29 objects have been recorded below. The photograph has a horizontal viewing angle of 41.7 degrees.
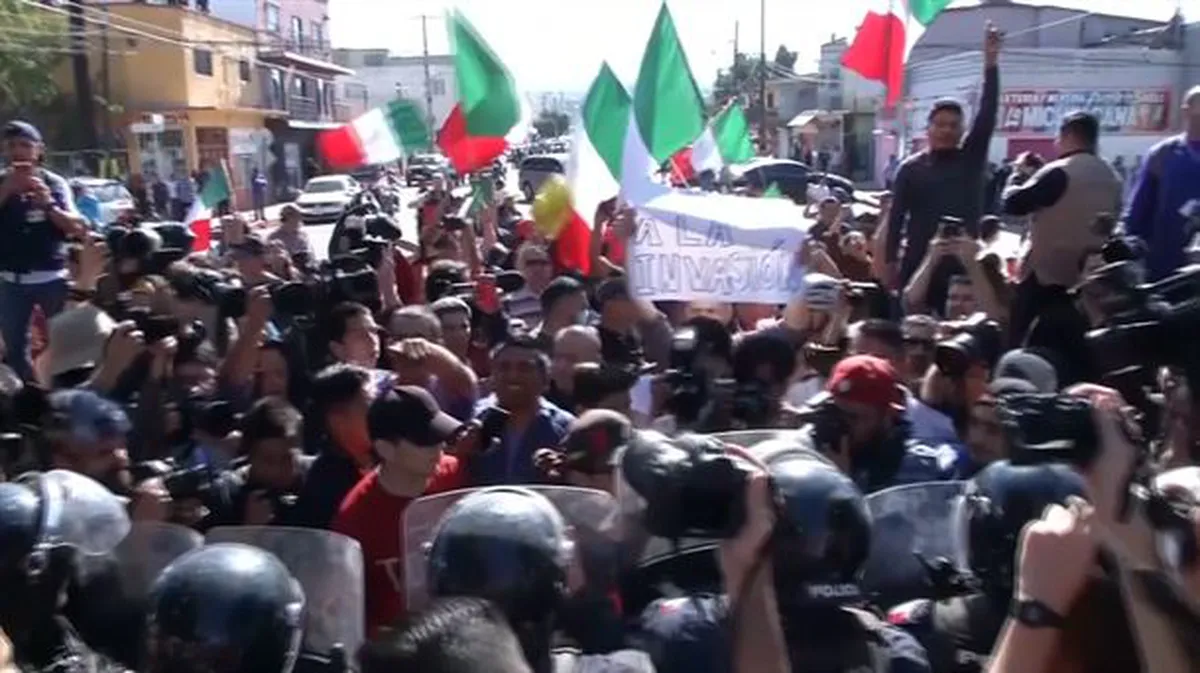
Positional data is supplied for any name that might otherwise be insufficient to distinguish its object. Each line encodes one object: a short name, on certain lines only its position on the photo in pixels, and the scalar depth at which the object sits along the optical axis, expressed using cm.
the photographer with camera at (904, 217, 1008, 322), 628
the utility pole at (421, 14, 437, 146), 5497
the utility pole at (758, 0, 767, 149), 5389
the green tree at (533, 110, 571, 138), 6944
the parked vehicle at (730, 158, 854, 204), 2187
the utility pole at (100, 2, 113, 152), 4178
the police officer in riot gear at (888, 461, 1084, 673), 299
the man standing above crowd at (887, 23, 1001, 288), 710
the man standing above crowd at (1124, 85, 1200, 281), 623
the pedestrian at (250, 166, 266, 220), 3325
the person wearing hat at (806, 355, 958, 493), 450
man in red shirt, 400
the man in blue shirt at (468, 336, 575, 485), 479
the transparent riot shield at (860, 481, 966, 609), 358
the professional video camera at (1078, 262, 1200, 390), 264
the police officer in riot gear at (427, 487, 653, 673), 276
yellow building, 4294
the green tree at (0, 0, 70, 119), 3631
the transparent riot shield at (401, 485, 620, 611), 341
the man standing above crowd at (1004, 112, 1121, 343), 606
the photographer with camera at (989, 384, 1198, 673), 238
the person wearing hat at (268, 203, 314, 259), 1089
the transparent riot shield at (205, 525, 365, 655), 329
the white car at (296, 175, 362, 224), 3319
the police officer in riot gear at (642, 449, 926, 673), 291
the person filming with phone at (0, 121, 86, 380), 780
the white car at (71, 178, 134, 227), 1800
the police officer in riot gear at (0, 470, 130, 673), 304
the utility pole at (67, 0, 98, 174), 3888
